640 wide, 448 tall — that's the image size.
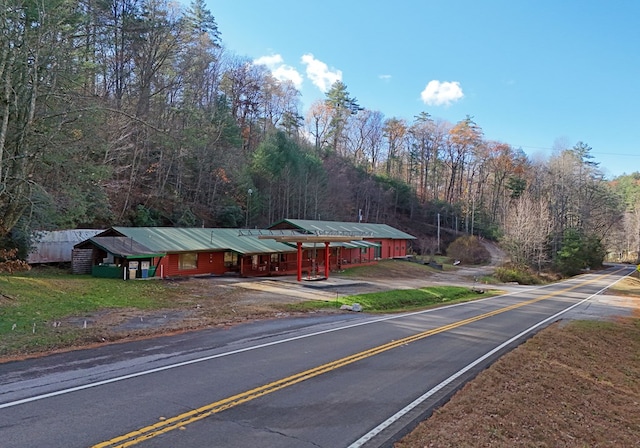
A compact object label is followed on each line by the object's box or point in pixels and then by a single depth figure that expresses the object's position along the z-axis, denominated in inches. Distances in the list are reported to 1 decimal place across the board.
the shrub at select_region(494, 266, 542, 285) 1841.8
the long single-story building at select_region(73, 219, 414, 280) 988.6
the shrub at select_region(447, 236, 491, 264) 2517.2
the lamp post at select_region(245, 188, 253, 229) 1813.5
